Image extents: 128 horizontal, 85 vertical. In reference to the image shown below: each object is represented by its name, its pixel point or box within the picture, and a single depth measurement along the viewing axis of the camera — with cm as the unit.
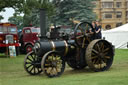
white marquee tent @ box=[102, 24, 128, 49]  2531
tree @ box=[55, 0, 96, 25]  4062
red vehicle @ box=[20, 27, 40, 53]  2216
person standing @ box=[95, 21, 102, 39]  1084
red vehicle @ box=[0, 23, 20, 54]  1975
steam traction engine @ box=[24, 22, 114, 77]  897
